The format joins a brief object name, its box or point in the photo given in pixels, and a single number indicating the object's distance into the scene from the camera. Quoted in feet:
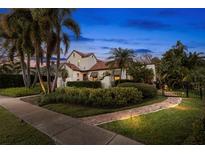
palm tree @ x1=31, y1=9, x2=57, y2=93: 15.98
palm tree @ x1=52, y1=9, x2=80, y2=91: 16.28
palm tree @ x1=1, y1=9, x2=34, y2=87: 19.30
